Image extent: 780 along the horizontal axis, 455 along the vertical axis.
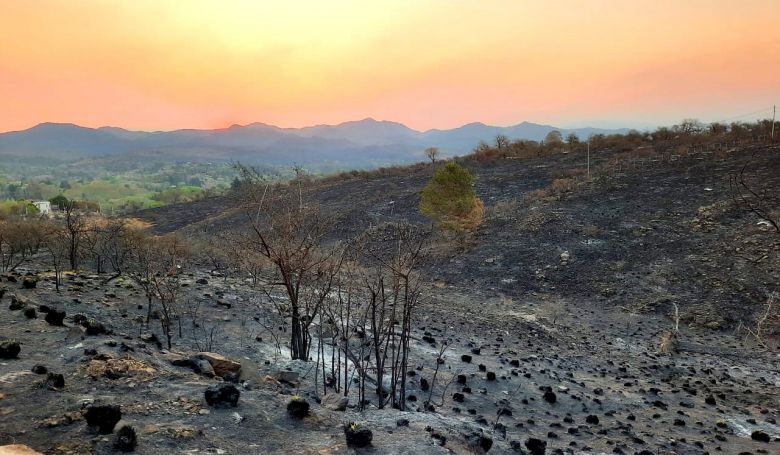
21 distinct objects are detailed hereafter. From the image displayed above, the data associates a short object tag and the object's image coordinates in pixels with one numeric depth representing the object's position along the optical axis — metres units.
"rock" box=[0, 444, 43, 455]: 4.02
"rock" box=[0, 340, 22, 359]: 6.57
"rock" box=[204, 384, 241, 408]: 6.01
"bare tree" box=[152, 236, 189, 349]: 10.79
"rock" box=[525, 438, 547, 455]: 6.58
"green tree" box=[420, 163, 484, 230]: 27.92
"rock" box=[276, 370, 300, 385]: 8.88
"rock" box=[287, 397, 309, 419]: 6.11
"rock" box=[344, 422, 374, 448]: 5.45
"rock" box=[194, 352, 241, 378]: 8.10
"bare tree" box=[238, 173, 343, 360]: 10.04
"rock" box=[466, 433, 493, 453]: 6.24
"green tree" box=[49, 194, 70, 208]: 57.60
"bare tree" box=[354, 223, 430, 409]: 7.93
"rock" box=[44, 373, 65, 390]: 5.80
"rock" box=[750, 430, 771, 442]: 8.36
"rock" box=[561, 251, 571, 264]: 24.98
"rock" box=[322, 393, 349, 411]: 7.18
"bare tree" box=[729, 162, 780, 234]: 24.12
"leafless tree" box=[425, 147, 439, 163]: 64.74
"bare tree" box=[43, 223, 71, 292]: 19.30
